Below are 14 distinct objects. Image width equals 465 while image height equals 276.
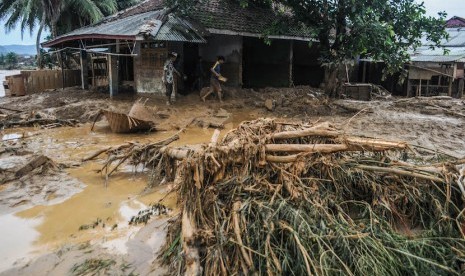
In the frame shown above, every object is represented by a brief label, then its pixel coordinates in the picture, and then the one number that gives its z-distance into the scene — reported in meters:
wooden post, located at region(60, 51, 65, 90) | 17.24
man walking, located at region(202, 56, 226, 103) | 12.83
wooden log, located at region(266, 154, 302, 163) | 3.89
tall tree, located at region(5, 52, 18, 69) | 43.88
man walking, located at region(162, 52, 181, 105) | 12.30
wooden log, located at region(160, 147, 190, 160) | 5.38
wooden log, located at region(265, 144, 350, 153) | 3.93
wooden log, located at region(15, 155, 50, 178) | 6.46
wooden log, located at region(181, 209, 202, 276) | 3.15
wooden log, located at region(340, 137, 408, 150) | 3.93
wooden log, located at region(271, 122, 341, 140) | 4.08
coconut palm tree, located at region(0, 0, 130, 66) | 20.05
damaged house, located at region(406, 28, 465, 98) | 16.78
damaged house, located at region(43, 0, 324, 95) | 13.14
